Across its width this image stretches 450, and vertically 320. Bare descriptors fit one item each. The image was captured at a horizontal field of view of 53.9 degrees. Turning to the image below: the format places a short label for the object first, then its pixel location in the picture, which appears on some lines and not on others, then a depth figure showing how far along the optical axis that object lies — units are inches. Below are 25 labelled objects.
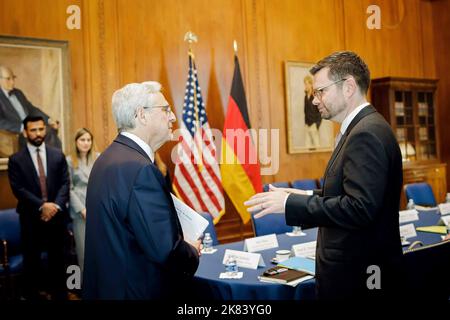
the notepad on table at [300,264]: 98.3
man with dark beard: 164.6
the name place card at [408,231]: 127.6
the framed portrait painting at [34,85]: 185.8
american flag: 206.4
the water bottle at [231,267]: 100.6
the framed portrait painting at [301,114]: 272.7
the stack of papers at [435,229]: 134.4
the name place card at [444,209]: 158.4
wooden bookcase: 309.0
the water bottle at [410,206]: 178.7
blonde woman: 174.6
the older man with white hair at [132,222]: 67.2
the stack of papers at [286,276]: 91.7
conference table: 91.5
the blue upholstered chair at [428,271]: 79.3
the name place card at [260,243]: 120.5
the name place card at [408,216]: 153.2
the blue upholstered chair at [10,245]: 162.1
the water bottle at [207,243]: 123.4
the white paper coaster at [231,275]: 97.6
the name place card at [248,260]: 105.2
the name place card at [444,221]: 140.9
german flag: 211.5
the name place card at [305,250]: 112.3
